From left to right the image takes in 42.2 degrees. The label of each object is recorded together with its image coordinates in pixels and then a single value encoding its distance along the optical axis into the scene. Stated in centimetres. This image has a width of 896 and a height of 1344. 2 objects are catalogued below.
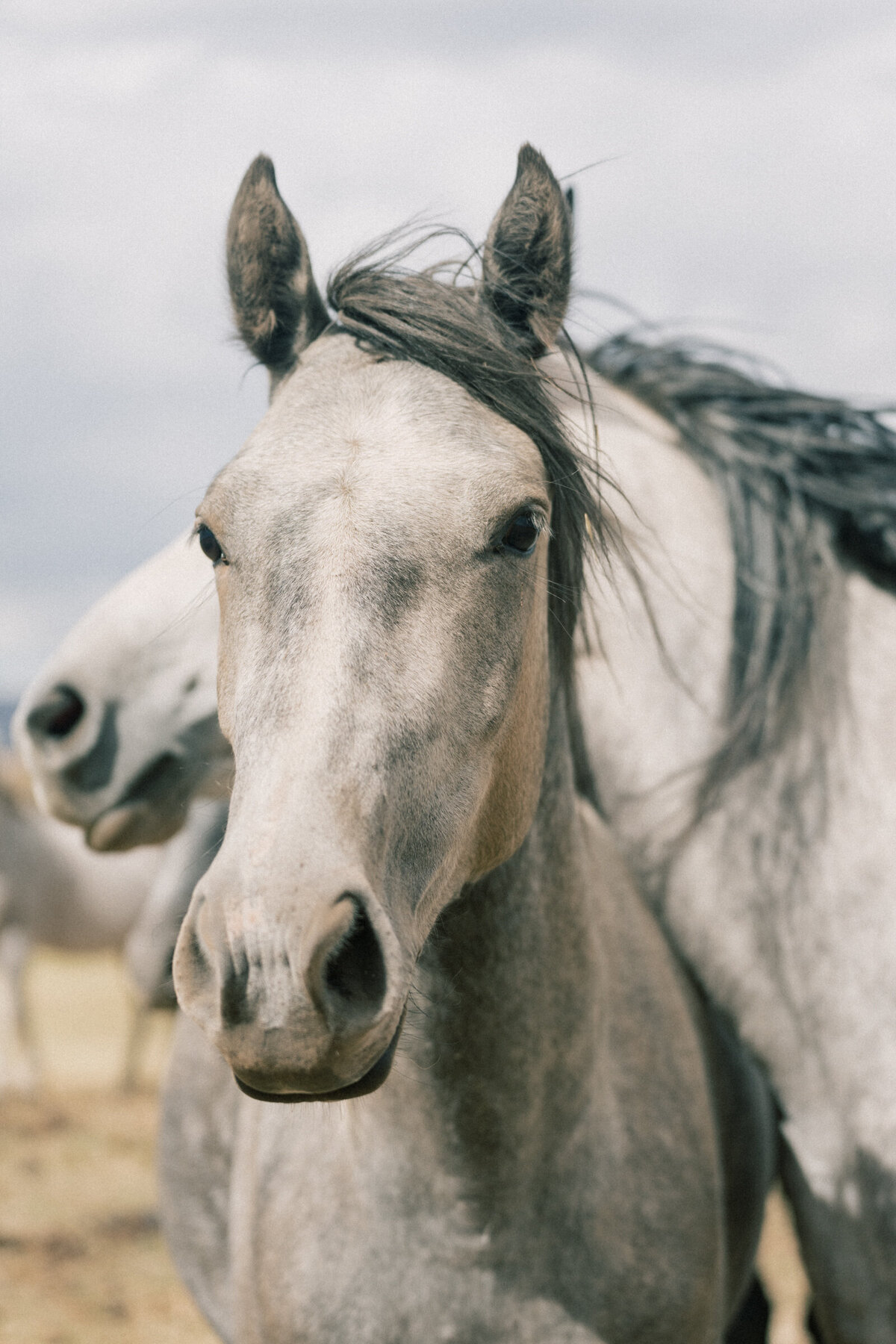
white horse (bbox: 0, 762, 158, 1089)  924
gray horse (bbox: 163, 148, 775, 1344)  126
